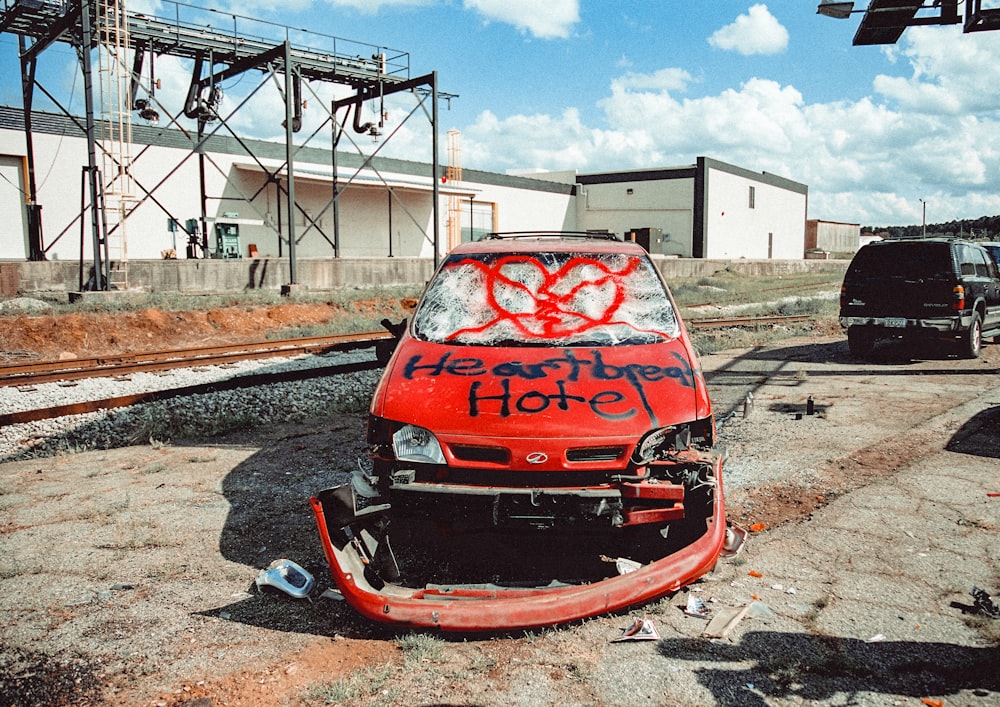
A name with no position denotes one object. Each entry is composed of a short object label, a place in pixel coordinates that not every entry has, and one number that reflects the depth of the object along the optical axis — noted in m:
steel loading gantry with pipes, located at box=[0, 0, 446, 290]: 18.59
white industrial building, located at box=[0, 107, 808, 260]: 24.41
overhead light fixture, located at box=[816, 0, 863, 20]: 9.30
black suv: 11.25
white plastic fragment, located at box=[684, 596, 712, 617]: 3.58
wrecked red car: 3.43
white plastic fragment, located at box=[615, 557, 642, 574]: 3.75
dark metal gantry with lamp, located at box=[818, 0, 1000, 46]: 9.29
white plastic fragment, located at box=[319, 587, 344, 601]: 3.82
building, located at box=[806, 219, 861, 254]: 71.69
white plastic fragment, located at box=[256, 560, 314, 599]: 3.85
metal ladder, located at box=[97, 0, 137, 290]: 18.94
